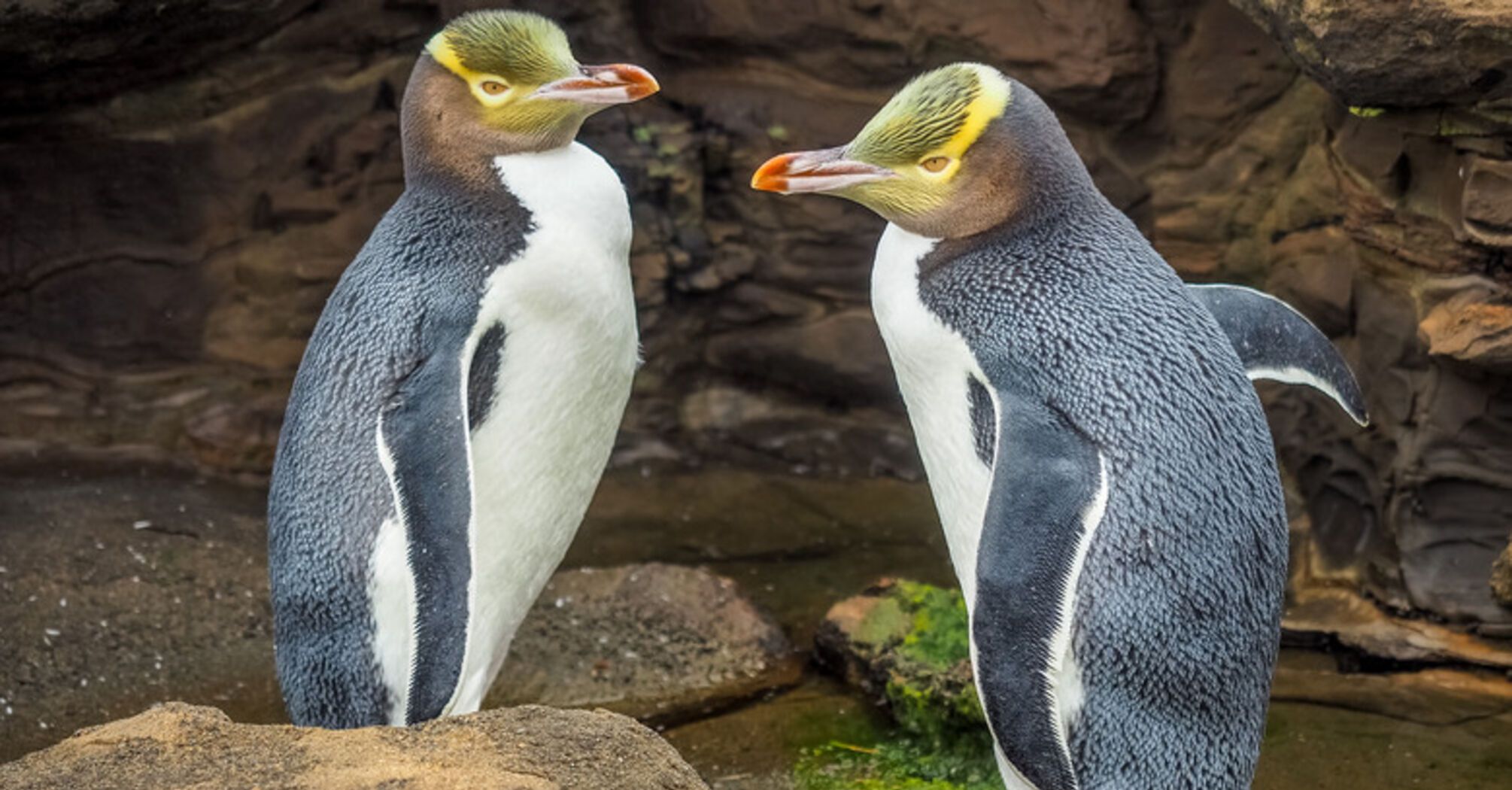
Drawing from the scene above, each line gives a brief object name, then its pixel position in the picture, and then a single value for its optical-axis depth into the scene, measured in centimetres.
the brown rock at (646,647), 888
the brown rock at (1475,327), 851
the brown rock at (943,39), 1037
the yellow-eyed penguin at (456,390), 689
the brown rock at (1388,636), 901
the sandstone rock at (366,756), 536
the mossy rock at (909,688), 816
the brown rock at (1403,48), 784
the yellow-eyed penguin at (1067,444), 623
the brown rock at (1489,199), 840
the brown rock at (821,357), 1141
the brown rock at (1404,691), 861
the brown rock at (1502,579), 859
